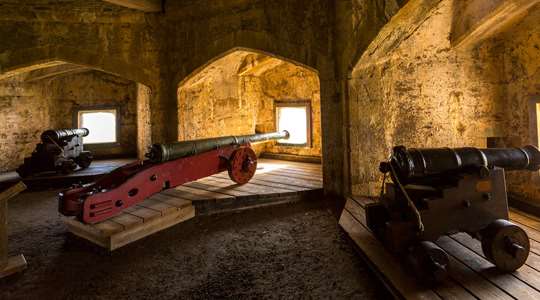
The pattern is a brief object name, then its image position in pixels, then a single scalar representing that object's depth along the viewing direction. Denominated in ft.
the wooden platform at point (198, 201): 10.15
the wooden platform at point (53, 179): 18.11
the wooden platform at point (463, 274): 6.00
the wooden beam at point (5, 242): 8.10
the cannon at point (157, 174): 10.04
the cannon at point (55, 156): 18.81
